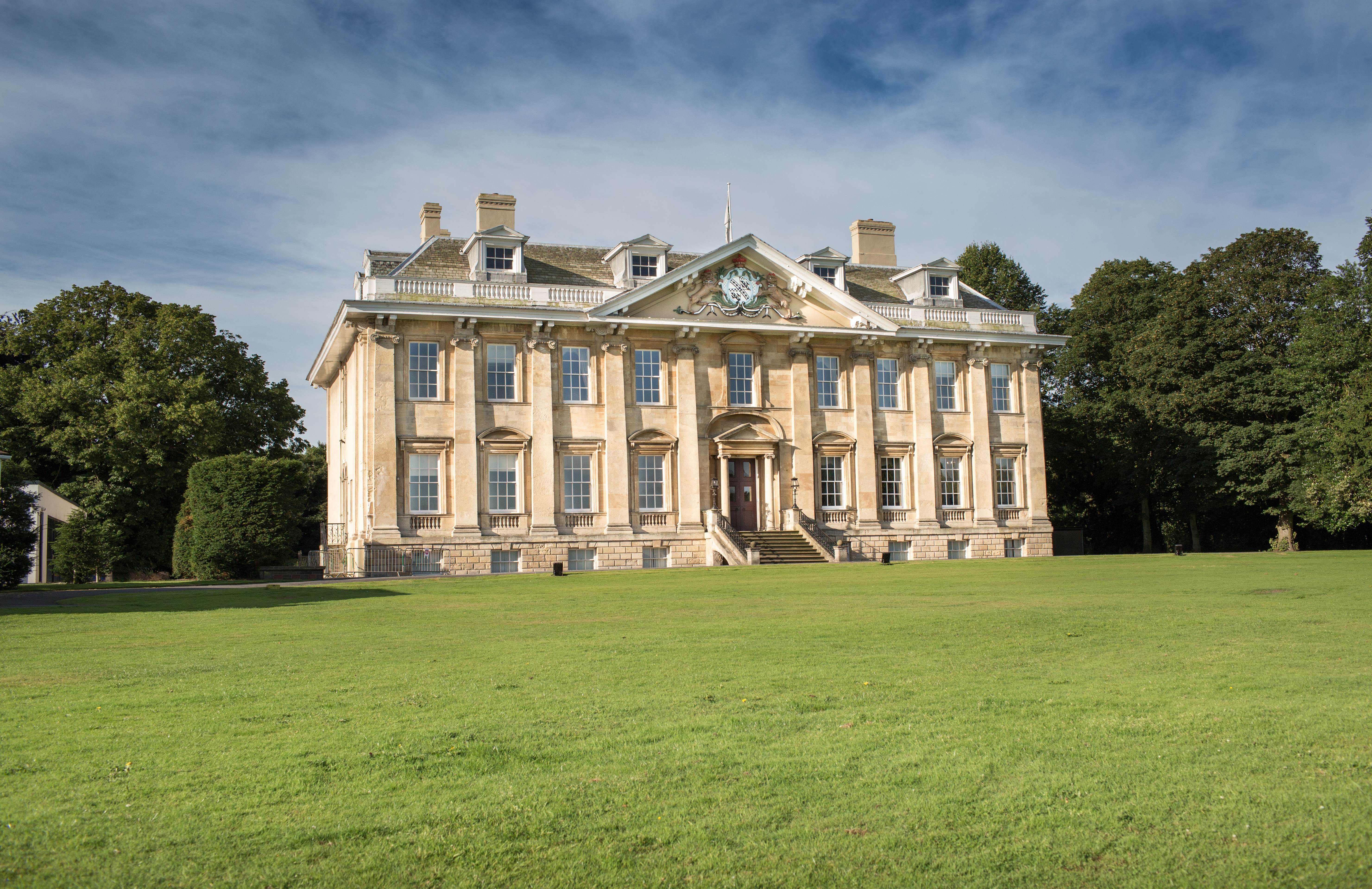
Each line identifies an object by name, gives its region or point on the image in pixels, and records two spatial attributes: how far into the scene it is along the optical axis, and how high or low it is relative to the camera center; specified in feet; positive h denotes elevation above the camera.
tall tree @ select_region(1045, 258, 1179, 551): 166.30 +16.69
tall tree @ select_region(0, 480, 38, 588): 89.86 +1.08
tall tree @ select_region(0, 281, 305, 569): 142.00 +18.31
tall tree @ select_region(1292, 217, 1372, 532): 129.08 +14.11
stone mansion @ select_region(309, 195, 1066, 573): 121.39 +13.92
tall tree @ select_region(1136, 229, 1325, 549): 152.46 +22.99
